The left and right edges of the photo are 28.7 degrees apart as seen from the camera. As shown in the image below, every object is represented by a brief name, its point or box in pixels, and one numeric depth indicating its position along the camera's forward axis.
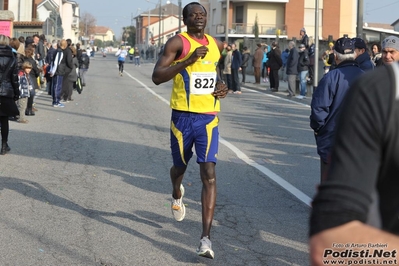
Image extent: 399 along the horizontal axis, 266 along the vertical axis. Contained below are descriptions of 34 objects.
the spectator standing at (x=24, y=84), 15.14
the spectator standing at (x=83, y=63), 26.86
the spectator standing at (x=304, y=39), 24.30
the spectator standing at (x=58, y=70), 19.95
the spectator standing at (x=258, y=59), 31.57
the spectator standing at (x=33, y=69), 16.12
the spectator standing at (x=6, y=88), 11.27
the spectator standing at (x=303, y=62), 23.59
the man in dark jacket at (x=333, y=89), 6.41
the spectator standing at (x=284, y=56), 28.61
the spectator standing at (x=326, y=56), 20.68
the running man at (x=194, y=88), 6.11
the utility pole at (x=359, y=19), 21.79
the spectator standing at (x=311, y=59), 25.27
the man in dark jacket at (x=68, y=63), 20.17
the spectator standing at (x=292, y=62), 24.47
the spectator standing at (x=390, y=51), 8.30
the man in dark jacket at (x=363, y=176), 1.89
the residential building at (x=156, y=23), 147.50
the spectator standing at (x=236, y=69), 27.59
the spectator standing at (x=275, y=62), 26.81
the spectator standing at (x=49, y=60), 21.29
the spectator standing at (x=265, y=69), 34.47
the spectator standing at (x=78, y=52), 26.46
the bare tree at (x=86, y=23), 181.76
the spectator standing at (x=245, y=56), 30.91
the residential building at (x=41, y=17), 37.06
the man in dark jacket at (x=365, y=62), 8.40
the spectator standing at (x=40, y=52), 26.63
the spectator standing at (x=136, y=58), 65.44
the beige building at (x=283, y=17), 79.25
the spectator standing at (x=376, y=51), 15.00
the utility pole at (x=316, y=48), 24.58
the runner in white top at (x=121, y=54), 41.75
